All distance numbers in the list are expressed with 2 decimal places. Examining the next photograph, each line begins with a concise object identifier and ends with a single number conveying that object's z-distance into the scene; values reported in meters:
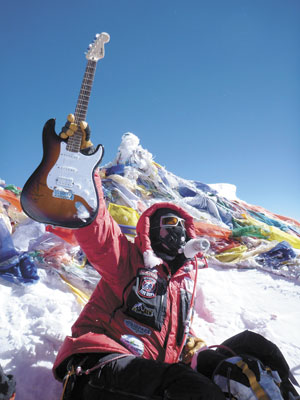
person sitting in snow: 1.33
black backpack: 1.33
